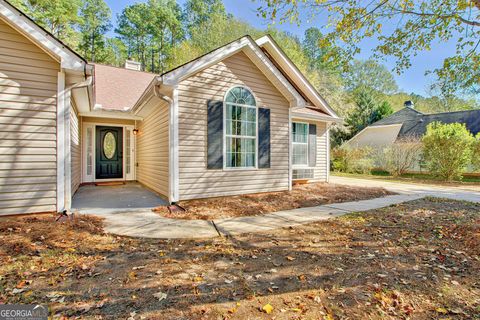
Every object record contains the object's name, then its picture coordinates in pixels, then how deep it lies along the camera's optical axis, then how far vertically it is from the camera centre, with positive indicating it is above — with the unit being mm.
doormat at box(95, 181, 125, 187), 8710 -997
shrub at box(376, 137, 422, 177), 15756 +204
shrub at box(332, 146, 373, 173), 16875 -91
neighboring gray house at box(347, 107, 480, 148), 17266 +2798
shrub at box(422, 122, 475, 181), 12308 +541
